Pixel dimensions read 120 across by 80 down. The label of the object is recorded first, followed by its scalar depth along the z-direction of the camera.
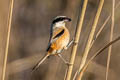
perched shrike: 5.93
